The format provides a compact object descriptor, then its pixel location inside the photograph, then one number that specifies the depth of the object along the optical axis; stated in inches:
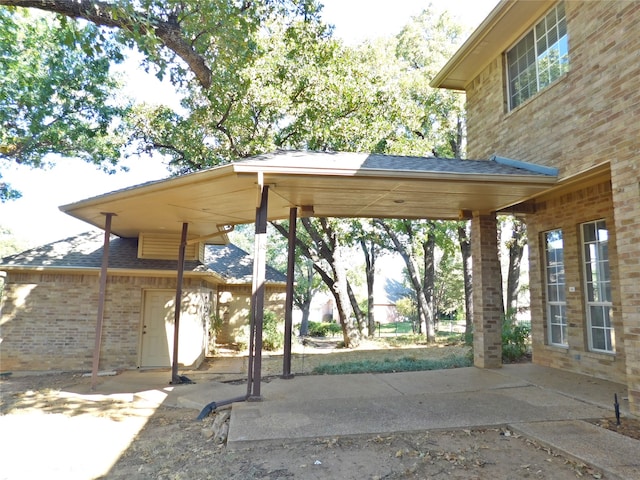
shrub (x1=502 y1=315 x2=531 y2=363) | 390.3
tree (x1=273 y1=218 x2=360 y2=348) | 605.3
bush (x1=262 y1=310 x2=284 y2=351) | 620.7
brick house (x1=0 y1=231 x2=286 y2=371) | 433.1
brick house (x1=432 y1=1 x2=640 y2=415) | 213.9
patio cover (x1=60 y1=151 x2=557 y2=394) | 237.0
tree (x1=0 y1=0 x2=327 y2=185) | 415.8
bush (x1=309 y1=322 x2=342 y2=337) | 1146.7
